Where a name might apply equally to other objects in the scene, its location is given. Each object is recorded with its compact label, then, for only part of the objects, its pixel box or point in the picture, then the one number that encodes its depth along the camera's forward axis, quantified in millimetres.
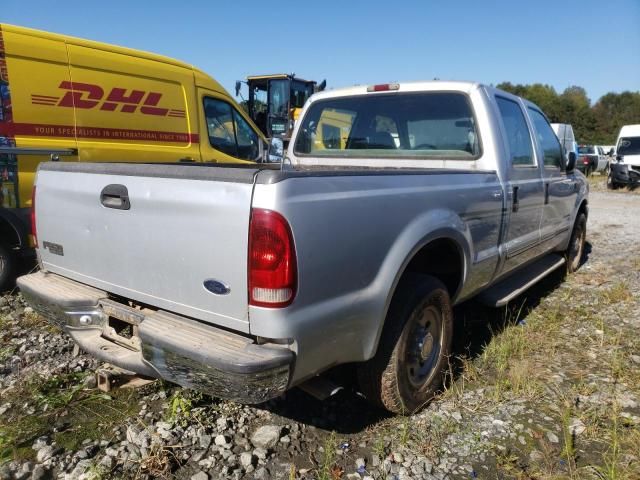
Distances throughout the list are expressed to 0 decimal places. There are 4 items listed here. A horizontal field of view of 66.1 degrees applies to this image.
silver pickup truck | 1921
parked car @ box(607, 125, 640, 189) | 17125
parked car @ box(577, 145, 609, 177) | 24094
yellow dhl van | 4609
